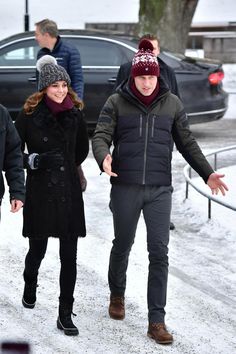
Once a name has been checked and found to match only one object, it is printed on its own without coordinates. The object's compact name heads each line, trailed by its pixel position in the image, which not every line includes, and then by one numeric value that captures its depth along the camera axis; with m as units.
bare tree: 37.25
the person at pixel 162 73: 15.39
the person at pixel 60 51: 18.80
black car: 28.28
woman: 12.32
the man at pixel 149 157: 12.32
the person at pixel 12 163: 11.92
